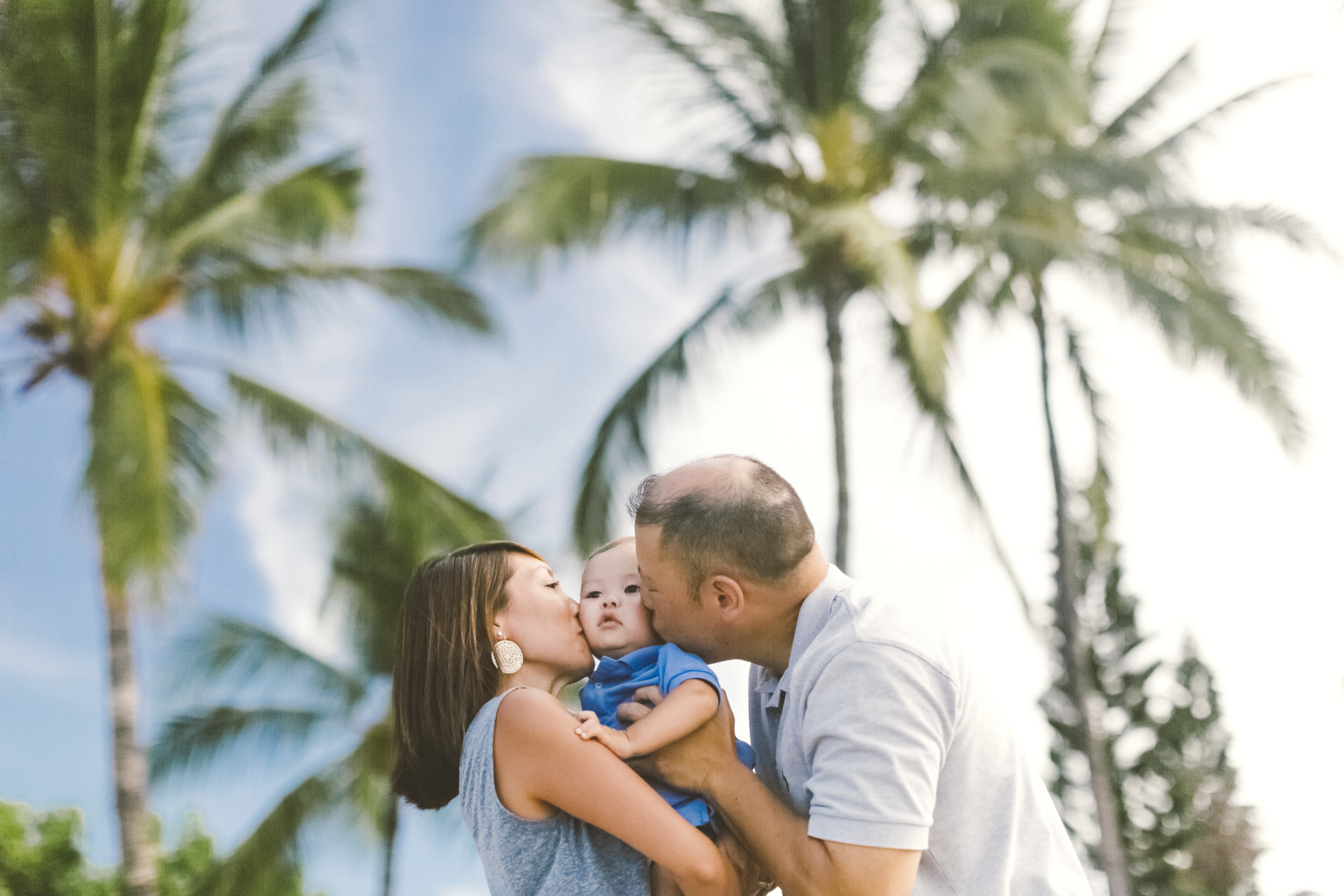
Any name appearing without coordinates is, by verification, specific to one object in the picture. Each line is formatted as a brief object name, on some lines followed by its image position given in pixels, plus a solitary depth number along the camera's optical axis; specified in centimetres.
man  235
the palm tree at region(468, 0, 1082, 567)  1143
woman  248
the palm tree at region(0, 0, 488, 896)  1072
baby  258
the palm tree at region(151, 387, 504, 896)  1253
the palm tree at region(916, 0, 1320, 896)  1146
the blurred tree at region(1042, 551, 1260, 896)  2622
